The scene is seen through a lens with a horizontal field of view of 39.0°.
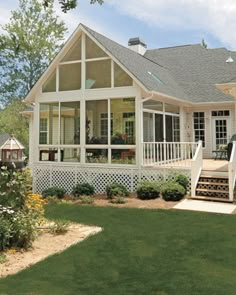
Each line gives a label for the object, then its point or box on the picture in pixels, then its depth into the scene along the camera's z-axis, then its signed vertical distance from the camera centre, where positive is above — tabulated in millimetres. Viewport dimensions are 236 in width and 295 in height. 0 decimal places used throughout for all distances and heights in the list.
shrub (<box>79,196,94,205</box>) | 11507 -1618
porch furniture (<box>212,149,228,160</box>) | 16162 -31
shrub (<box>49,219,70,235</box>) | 7512 -1697
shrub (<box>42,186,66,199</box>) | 12980 -1522
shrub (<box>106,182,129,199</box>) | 12102 -1354
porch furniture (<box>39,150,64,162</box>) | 14688 -48
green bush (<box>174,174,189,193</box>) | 11953 -954
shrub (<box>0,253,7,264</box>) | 5740 -1825
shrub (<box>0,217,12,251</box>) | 6176 -1462
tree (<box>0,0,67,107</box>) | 33781 +10849
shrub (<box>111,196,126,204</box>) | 11234 -1587
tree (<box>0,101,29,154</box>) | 32081 +3122
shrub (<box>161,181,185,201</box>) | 11148 -1288
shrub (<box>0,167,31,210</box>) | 6621 -702
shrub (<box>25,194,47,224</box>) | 6844 -1103
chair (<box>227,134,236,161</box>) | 12115 +179
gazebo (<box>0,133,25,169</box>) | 10656 +98
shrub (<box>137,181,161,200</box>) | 11648 -1312
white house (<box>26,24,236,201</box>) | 12867 +1345
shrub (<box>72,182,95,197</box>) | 12938 -1407
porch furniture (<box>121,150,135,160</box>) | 13070 -13
